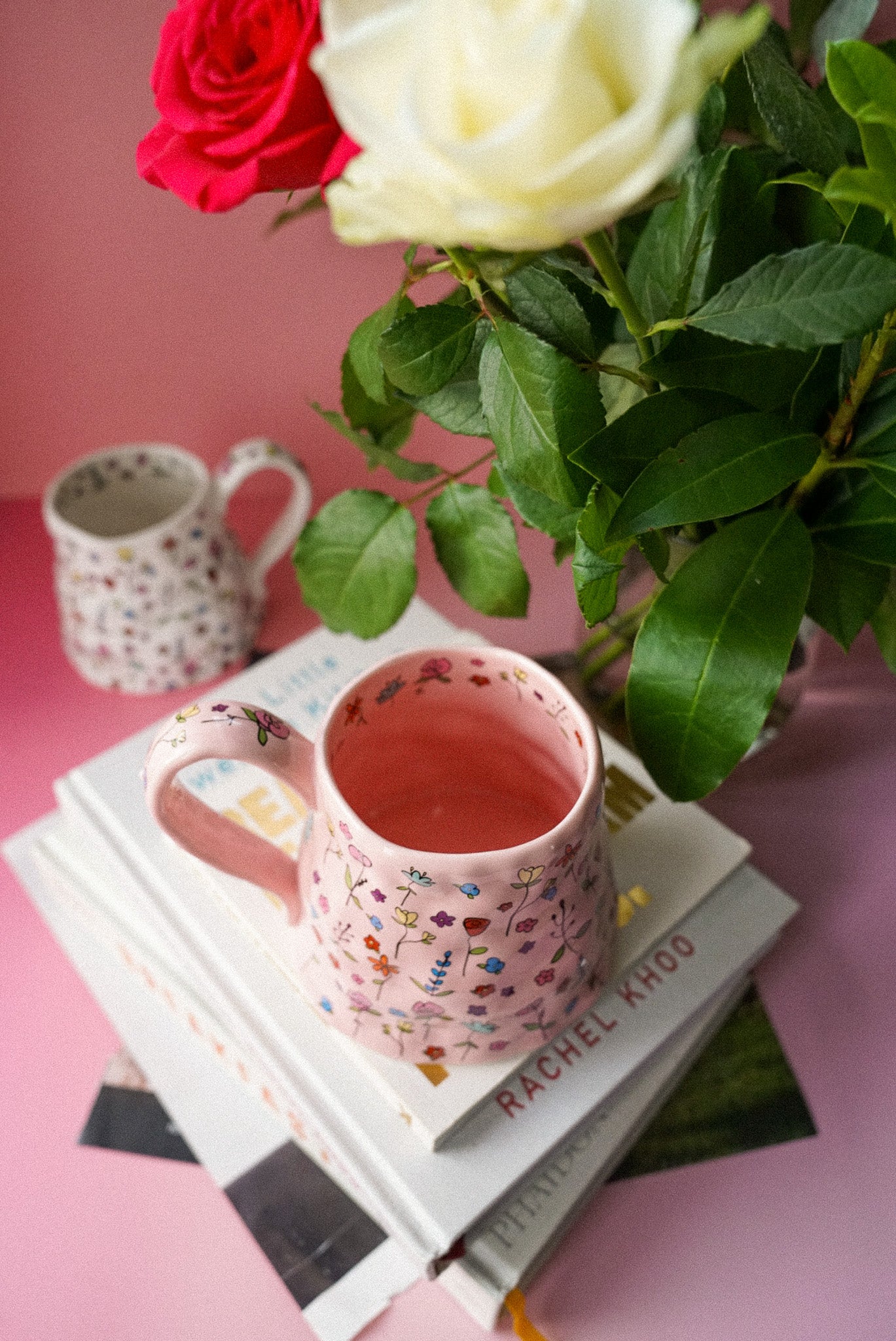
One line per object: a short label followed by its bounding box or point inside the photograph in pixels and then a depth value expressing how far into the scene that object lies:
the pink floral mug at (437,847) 0.34
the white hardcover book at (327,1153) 0.42
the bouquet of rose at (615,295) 0.19
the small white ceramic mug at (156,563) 0.58
